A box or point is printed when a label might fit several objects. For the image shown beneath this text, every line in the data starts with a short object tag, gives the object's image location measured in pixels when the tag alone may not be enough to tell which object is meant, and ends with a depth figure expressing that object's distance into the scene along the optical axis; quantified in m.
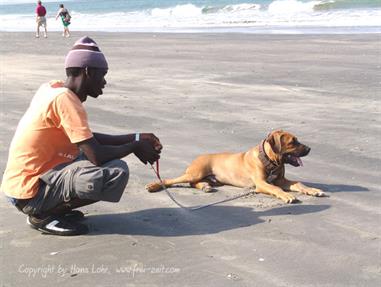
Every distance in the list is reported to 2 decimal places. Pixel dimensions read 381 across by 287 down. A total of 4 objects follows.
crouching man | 4.76
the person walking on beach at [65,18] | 29.97
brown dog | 6.24
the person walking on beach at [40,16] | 31.56
